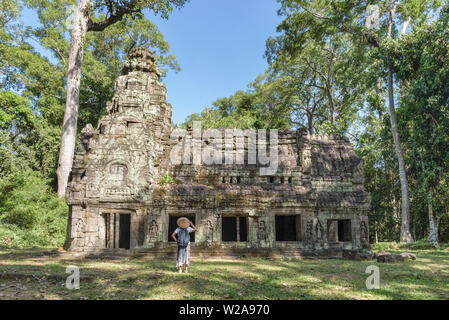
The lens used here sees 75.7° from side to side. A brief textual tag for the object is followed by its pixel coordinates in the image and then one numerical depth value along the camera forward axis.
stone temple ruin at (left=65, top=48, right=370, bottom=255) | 13.66
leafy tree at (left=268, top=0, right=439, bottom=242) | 22.41
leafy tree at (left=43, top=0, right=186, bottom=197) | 20.83
